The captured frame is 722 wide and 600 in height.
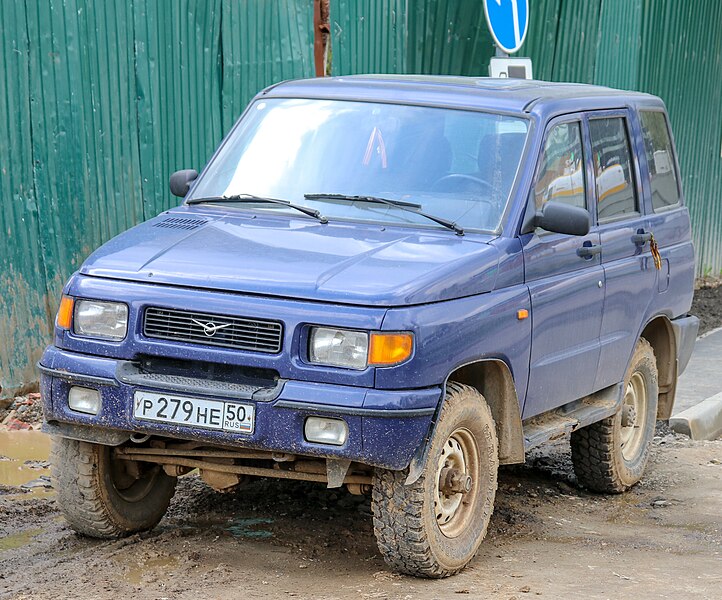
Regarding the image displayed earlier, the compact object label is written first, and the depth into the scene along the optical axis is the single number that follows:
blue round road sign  9.38
